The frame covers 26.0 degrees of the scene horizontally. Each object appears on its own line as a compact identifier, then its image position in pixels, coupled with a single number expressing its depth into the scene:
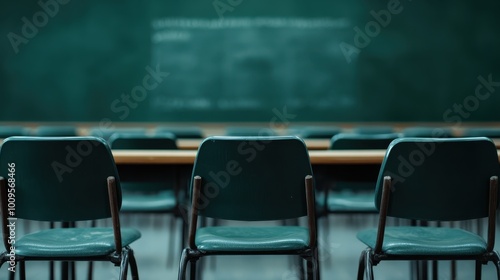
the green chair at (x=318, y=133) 6.37
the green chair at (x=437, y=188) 3.67
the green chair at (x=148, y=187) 4.89
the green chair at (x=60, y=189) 3.67
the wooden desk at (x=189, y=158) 3.90
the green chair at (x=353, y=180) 4.05
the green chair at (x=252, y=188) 3.68
